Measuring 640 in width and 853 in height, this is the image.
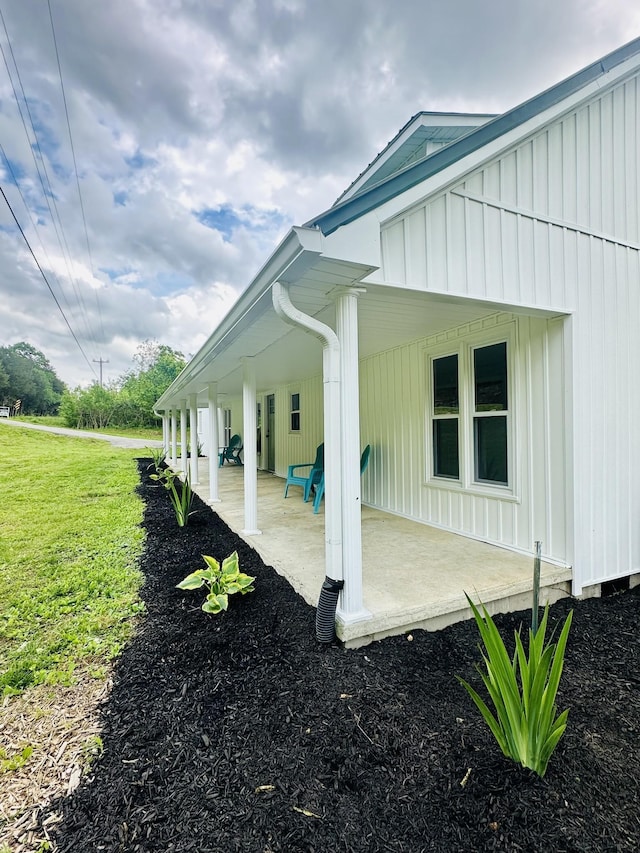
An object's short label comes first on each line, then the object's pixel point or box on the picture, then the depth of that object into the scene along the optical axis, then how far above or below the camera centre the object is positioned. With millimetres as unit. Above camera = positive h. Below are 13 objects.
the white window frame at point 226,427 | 16516 +10
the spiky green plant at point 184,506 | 5152 -1019
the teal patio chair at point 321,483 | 5606 -838
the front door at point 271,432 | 10812 -169
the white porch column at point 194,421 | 8232 +147
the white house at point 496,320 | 2412 +843
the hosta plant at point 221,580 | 2930 -1155
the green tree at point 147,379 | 33406 +5109
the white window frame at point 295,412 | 8789 +321
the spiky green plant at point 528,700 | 1469 -1042
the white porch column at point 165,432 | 14762 -134
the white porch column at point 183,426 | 8836 +49
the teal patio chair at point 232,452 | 13188 -837
